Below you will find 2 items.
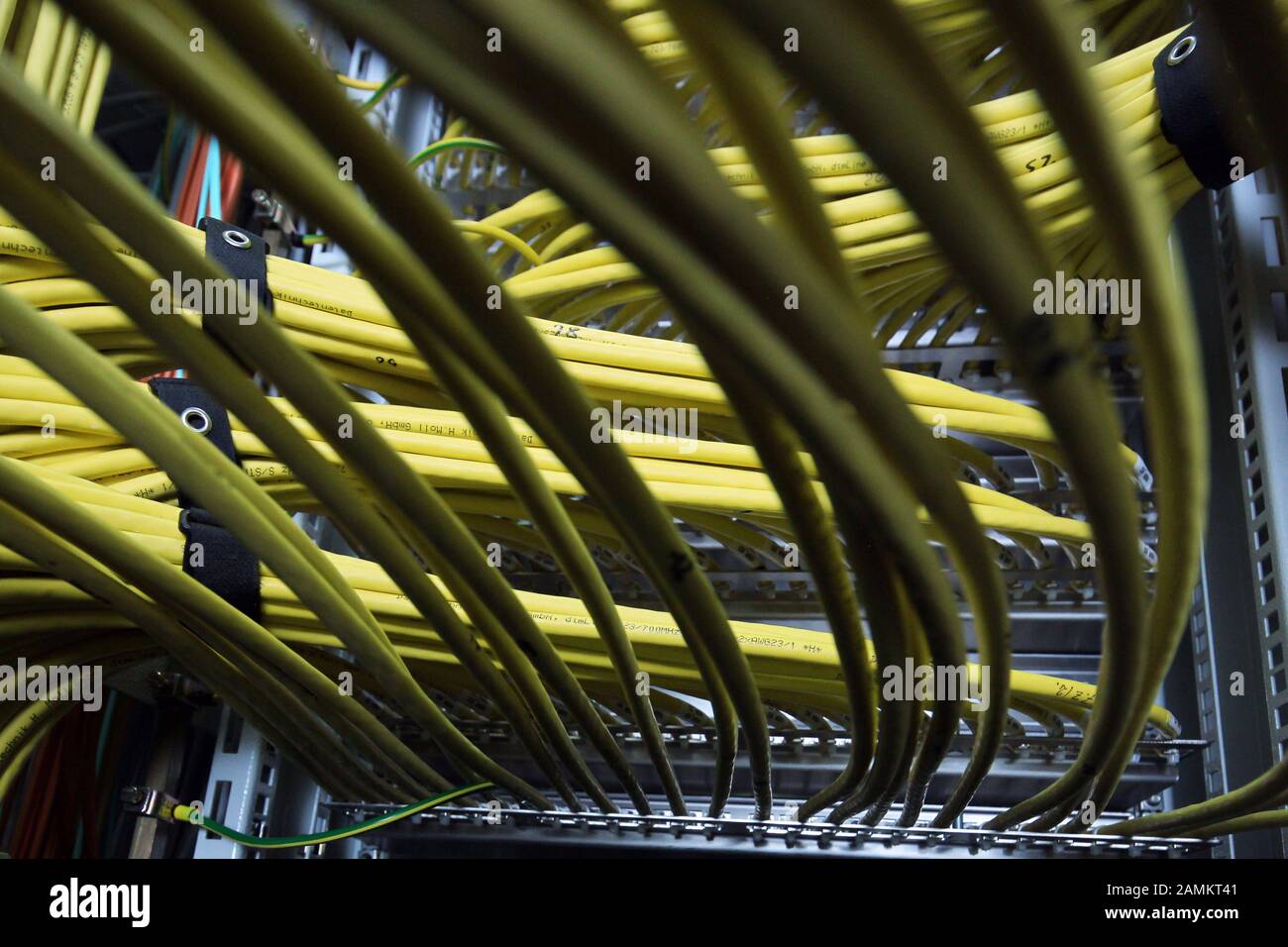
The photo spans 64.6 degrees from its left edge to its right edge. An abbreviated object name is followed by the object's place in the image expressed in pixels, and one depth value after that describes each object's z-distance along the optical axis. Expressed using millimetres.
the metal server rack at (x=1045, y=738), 642
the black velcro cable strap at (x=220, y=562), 524
